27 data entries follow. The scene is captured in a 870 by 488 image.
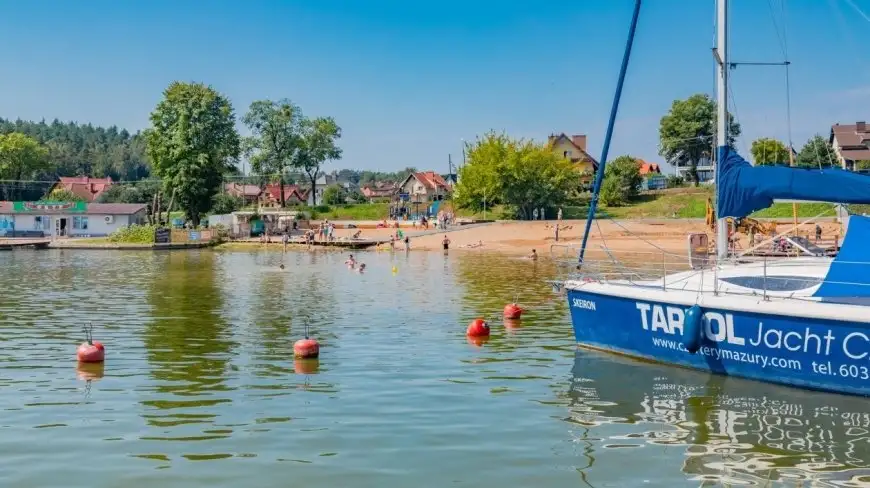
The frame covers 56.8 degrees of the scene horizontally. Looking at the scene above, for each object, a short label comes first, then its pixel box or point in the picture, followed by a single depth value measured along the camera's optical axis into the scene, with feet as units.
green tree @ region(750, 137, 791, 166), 292.40
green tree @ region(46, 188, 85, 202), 383.86
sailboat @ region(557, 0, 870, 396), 47.11
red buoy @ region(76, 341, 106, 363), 61.16
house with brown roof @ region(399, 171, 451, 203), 449.60
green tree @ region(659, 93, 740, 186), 343.87
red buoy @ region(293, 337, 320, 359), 63.46
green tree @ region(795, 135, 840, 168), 277.44
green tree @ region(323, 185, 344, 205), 387.96
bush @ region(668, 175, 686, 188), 338.13
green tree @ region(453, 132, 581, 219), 286.87
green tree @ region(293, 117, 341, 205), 361.22
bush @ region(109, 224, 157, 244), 244.01
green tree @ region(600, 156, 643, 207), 297.12
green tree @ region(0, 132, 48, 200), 394.52
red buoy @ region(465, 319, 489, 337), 74.38
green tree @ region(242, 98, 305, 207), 352.28
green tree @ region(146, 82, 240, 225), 278.05
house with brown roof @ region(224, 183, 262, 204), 465.18
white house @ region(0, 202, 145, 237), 276.62
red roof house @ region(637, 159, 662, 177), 502.26
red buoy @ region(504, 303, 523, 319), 85.35
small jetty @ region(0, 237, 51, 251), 240.94
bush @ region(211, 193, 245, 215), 326.85
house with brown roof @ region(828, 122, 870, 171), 299.38
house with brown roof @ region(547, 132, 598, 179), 367.25
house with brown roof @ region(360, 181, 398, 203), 520.92
